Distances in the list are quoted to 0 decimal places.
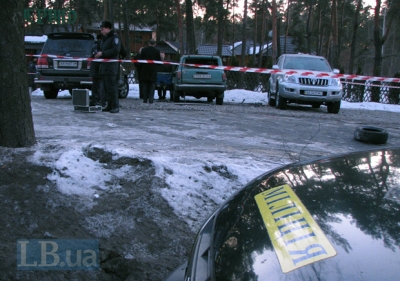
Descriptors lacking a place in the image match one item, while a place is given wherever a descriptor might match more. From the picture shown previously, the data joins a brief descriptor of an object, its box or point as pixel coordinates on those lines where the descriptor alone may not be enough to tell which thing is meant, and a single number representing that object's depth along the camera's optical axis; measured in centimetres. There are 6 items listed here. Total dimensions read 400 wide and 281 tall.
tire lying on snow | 667
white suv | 1195
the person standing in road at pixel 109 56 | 797
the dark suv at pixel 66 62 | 1159
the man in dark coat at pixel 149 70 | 1142
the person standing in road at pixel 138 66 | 1171
